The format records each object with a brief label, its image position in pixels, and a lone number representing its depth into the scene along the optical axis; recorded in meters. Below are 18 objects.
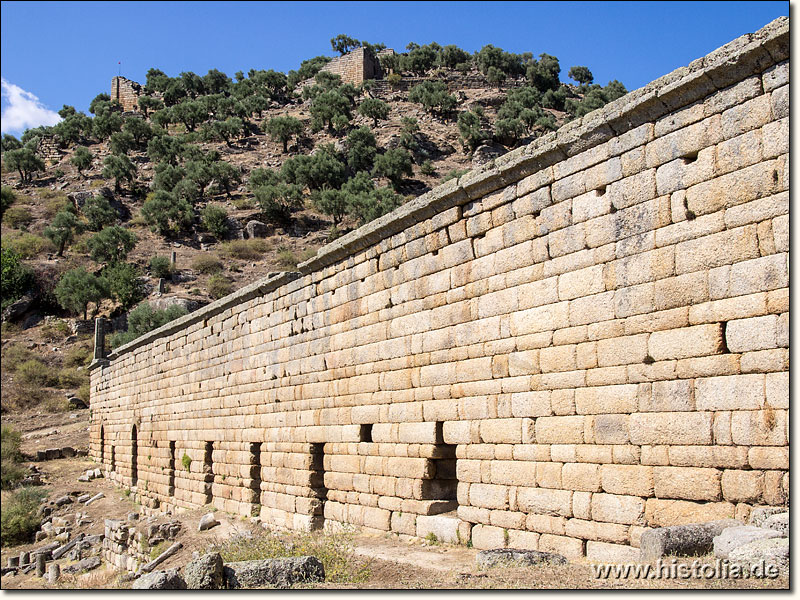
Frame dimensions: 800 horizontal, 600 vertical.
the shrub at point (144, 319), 33.59
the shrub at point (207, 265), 39.47
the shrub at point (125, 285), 38.16
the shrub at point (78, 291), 38.00
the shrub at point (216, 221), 43.97
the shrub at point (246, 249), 41.03
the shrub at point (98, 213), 45.84
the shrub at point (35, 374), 32.62
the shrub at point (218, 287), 36.38
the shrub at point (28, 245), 43.34
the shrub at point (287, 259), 38.05
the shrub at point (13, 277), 38.88
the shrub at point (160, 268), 39.69
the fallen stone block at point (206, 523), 12.55
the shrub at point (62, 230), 43.62
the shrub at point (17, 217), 46.56
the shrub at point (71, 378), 33.44
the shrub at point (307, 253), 39.09
